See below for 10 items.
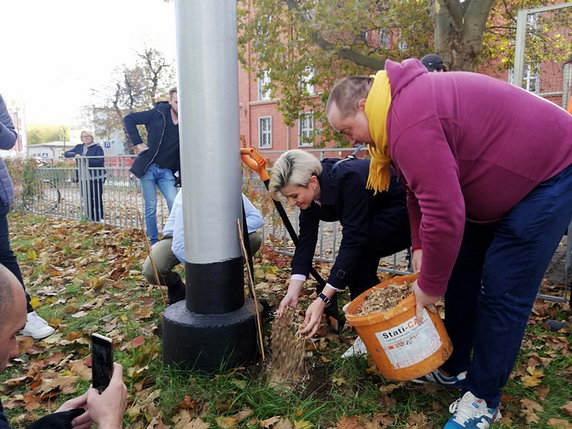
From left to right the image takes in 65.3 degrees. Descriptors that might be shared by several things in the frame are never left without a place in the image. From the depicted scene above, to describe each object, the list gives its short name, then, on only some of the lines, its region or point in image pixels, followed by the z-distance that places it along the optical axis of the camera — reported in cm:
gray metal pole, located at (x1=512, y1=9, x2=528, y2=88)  454
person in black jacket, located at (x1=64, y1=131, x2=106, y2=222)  866
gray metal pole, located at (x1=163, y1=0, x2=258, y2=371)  237
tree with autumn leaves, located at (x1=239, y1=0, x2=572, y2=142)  786
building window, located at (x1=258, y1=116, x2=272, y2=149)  2942
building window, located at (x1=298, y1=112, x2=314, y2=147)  2585
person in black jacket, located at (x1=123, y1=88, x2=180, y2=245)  593
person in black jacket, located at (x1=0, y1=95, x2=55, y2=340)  325
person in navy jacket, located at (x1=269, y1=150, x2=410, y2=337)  263
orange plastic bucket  202
